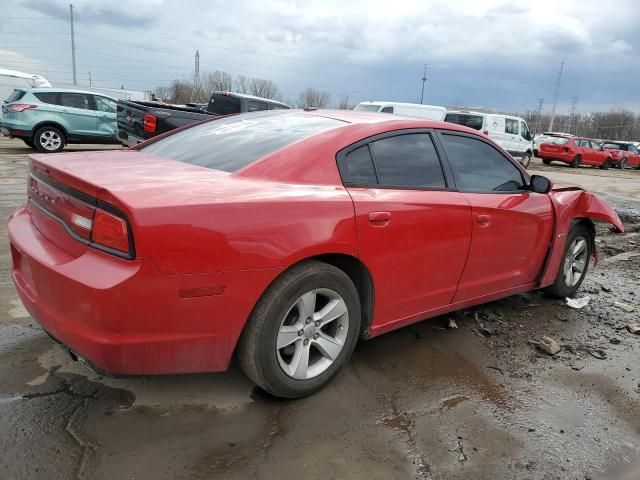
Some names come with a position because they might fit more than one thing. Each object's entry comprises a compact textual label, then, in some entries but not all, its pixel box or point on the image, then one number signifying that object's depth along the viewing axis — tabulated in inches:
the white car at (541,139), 1006.6
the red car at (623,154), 1095.6
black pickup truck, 379.6
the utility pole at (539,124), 3494.6
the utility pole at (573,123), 3619.6
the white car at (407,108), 746.8
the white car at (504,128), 800.9
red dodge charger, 82.7
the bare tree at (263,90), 3129.9
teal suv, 495.5
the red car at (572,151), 956.6
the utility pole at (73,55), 1969.2
